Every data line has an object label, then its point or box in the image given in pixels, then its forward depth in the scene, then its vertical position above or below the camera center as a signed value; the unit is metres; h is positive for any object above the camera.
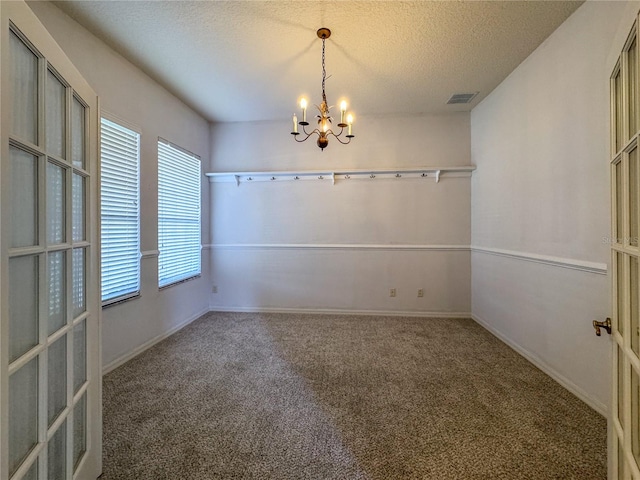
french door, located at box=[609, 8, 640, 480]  0.87 -0.08
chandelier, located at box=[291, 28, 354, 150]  2.17 +1.03
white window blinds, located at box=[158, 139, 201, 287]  3.18 +0.33
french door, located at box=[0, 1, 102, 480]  0.77 -0.06
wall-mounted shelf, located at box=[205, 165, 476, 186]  3.81 +0.94
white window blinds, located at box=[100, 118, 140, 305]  2.41 +0.27
